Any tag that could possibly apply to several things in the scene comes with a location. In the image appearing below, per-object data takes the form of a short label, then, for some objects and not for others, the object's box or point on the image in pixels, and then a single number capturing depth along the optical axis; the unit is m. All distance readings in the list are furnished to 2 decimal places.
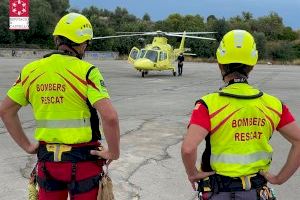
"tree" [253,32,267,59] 86.19
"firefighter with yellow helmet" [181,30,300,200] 3.10
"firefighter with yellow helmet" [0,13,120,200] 3.50
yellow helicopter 33.50
